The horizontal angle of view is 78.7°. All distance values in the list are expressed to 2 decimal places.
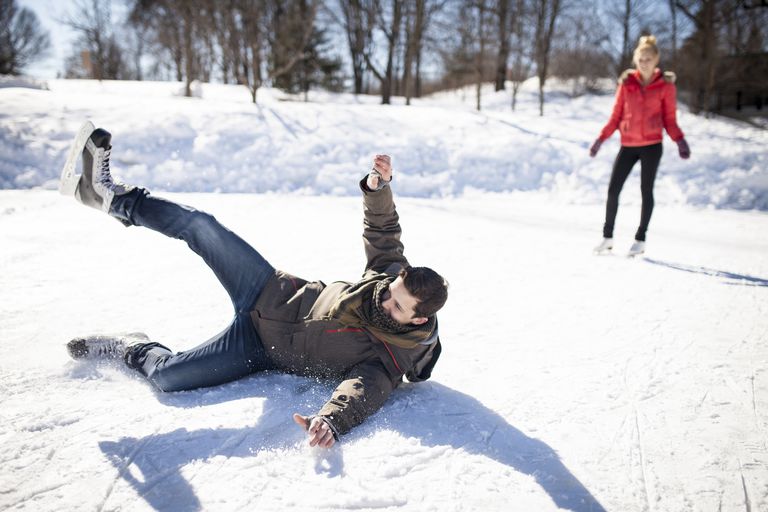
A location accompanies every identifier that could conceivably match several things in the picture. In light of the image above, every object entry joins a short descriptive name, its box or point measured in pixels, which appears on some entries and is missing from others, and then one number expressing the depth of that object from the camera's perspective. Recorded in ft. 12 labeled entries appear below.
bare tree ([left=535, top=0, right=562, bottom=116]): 43.75
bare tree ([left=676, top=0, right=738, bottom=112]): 42.37
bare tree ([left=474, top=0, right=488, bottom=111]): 38.38
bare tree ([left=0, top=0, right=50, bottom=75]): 72.13
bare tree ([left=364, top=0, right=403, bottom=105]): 42.98
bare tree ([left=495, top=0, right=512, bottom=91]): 44.81
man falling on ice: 5.72
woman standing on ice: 13.15
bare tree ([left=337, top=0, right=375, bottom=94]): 44.86
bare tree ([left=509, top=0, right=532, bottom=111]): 46.65
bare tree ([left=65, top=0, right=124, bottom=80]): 45.62
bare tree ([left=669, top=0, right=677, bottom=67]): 51.94
